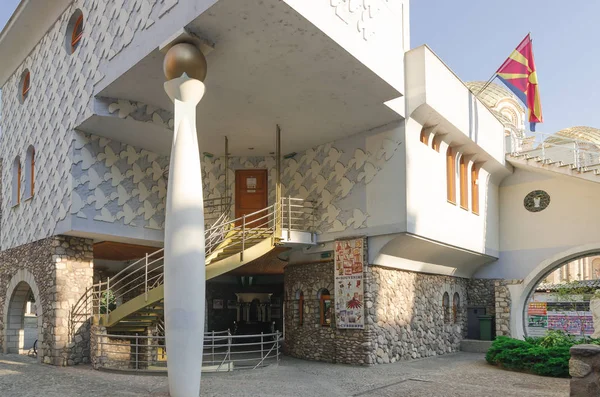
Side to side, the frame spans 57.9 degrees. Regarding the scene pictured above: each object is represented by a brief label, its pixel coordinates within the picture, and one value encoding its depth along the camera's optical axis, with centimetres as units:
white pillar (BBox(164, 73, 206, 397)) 836
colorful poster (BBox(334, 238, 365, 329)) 1321
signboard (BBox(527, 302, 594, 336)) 2108
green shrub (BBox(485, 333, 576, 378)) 1177
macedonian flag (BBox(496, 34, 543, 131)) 1697
